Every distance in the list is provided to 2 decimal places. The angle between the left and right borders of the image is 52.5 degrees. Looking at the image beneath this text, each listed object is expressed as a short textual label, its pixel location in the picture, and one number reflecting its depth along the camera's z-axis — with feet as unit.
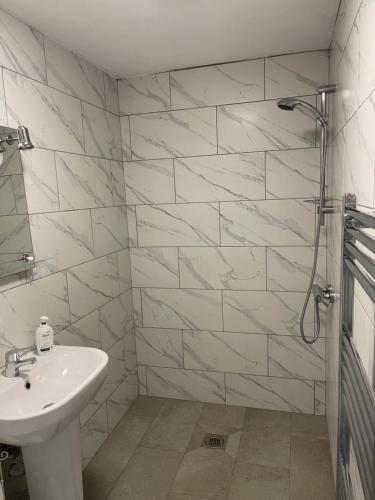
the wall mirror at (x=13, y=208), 5.39
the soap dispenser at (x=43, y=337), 5.81
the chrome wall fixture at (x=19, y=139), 5.31
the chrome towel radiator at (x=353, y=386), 3.09
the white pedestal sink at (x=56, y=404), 4.61
